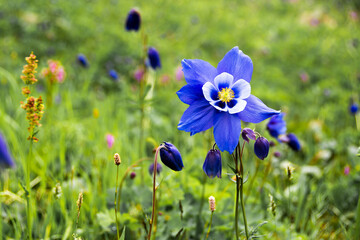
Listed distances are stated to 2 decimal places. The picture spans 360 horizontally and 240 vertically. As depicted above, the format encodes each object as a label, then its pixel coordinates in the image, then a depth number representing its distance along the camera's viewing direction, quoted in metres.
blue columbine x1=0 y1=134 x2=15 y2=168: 0.56
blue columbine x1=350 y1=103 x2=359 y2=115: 1.09
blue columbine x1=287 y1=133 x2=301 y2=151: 0.80
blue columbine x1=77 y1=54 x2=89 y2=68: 1.15
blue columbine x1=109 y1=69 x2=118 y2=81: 1.09
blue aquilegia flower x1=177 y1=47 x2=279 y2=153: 0.63
